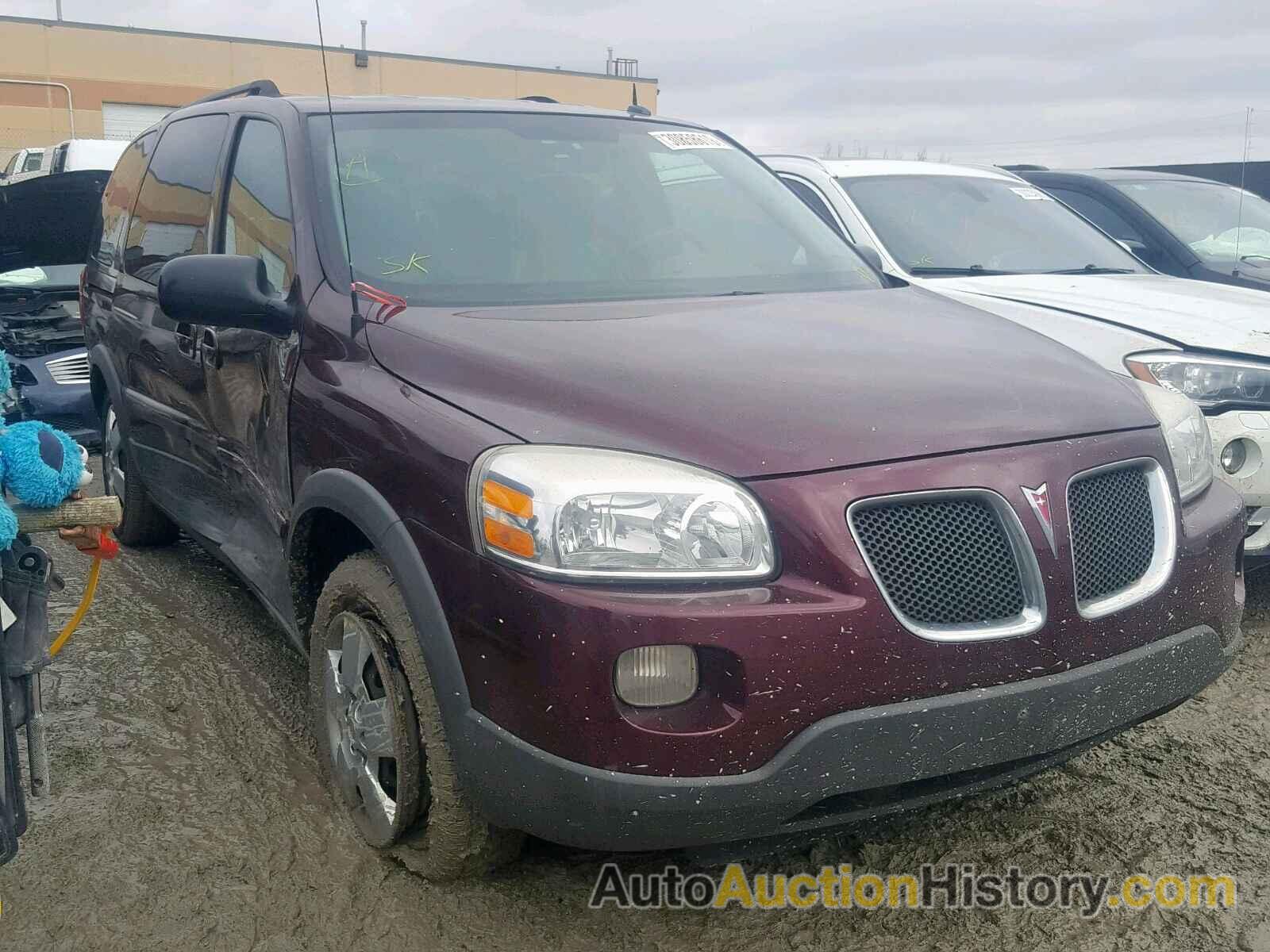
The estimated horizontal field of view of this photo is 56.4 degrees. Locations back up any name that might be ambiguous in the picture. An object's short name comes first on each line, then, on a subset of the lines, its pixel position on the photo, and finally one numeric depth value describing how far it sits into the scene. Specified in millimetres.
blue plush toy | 2391
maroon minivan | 2090
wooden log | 2465
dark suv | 6219
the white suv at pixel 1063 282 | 4055
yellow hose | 3121
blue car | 5051
